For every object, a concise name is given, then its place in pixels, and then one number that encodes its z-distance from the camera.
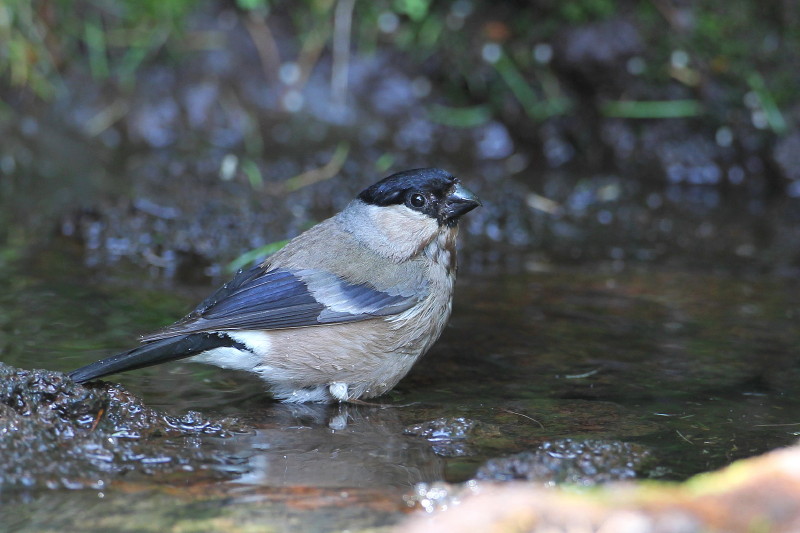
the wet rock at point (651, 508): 5.35
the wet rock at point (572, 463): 6.59
